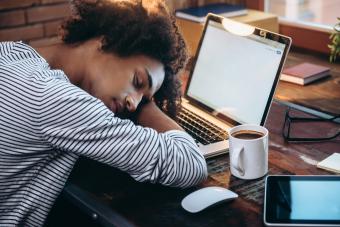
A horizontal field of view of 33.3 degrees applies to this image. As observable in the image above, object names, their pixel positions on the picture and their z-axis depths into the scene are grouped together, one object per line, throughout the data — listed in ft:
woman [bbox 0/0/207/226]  3.94
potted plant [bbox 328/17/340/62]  5.91
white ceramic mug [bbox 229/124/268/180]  4.08
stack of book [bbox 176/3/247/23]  7.29
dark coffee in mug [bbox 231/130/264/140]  4.30
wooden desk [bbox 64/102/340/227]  3.77
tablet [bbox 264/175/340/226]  3.52
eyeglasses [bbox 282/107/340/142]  4.83
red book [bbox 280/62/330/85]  6.17
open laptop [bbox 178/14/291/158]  4.91
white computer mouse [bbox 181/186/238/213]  3.81
